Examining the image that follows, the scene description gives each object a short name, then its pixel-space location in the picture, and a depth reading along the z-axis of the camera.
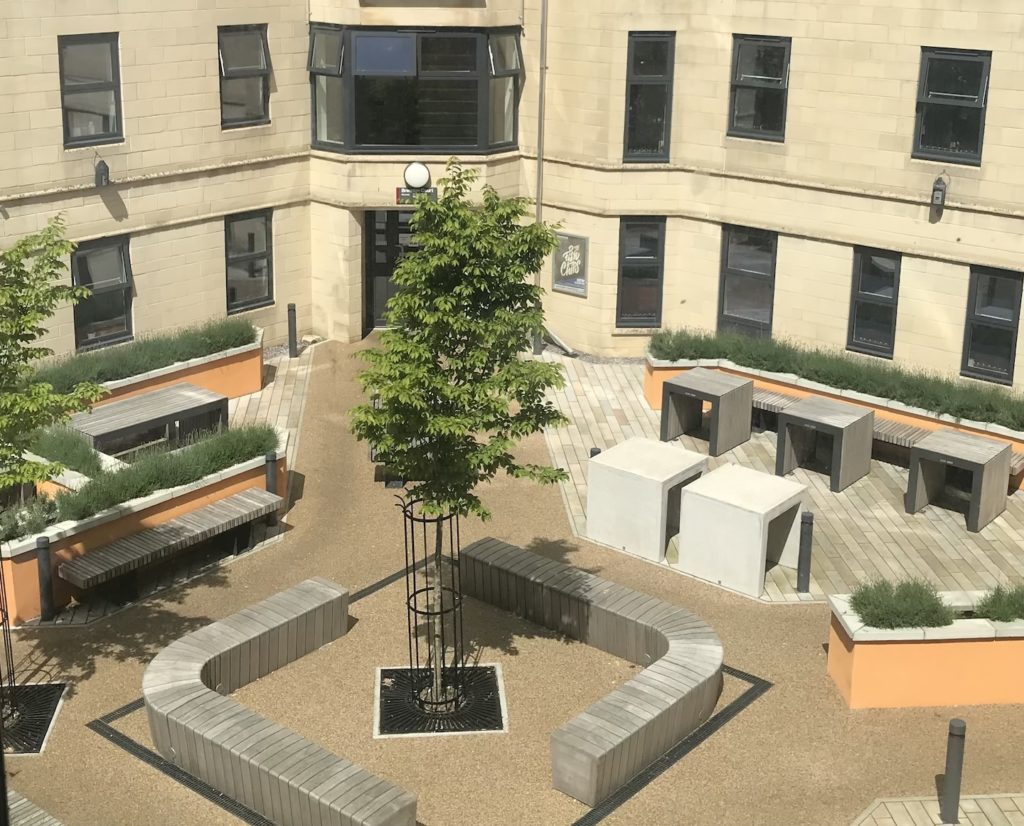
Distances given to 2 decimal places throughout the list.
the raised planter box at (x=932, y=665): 14.88
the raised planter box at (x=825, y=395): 21.27
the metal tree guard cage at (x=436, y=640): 14.96
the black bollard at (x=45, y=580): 16.42
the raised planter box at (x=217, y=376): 22.05
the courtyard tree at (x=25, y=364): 13.64
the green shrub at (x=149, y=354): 21.23
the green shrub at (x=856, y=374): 21.38
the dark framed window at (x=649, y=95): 24.86
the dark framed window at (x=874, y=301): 23.53
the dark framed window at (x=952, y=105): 21.97
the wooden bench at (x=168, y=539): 16.69
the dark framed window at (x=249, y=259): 25.39
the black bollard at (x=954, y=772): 12.80
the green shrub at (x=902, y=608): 14.90
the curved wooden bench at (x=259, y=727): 12.55
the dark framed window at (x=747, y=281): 24.96
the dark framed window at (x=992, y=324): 22.33
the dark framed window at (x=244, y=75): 24.36
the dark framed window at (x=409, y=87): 24.97
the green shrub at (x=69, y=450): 18.53
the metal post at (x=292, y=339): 25.92
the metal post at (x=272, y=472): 19.27
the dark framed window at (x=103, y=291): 23.20
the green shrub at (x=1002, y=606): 15.05
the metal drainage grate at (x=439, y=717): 14.63
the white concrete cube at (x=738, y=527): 17.69
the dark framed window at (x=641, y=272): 25.80
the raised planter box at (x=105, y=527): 16.48
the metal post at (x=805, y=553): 17.53
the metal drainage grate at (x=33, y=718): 14.30
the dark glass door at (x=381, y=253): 26.95
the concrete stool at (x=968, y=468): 19.67
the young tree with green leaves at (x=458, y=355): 13.84
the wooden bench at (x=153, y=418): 20.02
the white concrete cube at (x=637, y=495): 18.64
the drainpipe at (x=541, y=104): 25.22
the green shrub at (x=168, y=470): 17.34
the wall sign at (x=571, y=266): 26.11
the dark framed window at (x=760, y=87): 23.98
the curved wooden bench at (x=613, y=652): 13.38
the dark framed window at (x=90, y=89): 22.31
